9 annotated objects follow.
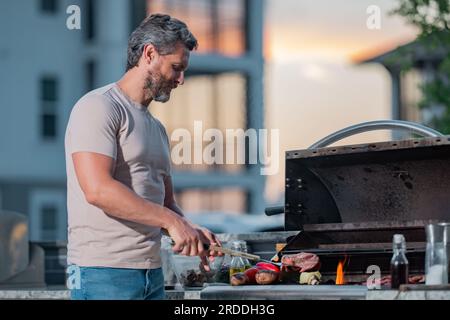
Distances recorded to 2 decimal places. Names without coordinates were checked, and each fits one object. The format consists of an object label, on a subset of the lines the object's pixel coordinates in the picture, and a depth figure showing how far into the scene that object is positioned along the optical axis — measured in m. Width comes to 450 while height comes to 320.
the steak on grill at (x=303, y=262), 9.02
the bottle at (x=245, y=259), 9.37
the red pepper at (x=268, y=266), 8.84
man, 7.23
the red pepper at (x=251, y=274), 8.63
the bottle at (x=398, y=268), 7.83
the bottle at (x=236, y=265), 9.31
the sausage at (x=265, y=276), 8.57
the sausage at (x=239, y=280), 8.60
